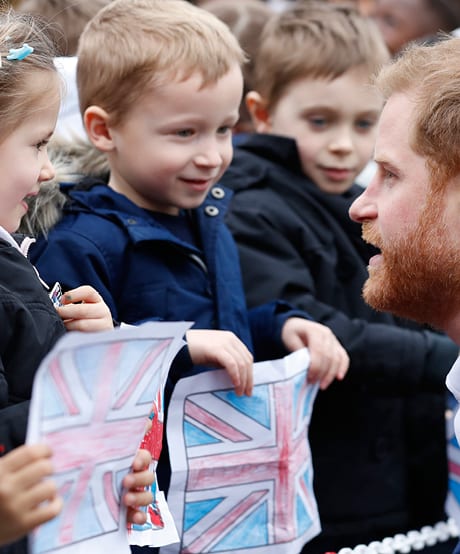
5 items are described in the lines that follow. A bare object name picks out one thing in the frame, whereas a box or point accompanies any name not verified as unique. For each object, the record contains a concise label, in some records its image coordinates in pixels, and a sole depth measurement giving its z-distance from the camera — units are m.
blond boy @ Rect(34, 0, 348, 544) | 5.75
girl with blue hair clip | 3.93
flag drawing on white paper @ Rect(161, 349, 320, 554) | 5.45
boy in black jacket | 6.99
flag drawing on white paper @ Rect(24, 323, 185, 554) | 3.55
